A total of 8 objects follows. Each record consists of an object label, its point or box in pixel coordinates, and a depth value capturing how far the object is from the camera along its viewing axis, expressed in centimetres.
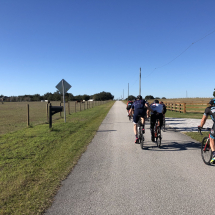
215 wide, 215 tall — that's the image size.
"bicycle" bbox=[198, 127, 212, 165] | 490
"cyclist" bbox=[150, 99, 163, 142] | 708
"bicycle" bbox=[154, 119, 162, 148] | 681
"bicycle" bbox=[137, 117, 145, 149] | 666
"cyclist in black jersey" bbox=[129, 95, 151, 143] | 696
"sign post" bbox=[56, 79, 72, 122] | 1434
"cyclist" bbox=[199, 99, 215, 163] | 446
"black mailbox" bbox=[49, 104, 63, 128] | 1041
